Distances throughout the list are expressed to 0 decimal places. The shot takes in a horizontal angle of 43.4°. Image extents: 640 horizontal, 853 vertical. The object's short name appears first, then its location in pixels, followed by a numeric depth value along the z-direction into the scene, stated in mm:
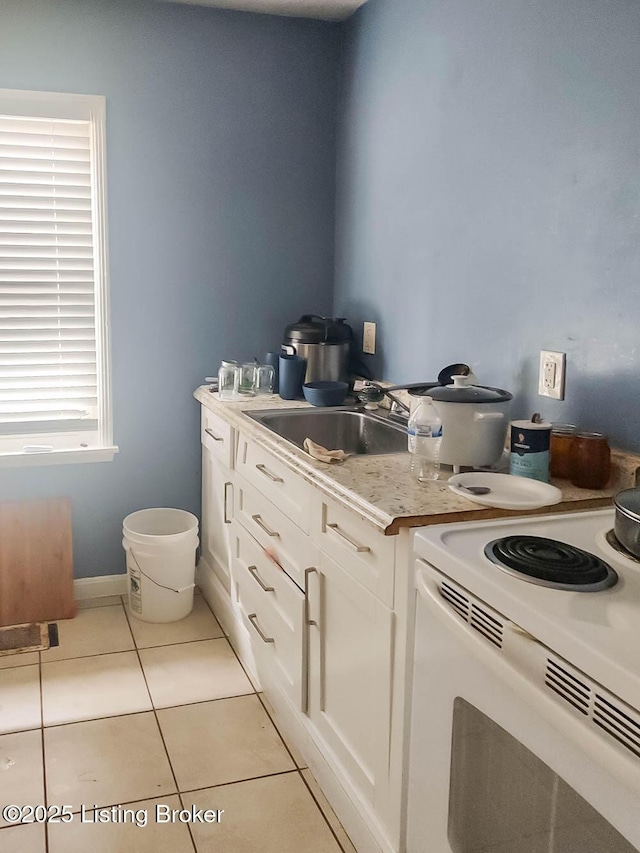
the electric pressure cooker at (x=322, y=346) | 3104
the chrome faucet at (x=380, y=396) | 2727
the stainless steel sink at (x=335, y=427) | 2713
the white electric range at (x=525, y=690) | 1029
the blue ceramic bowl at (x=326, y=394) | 2832
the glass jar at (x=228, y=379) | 3104
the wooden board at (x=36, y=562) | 3150
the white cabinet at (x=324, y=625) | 1753
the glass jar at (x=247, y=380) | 3113
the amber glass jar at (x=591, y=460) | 1846
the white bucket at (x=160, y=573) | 3113
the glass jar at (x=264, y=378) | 3162
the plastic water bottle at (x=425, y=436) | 2018
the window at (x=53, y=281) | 3064
